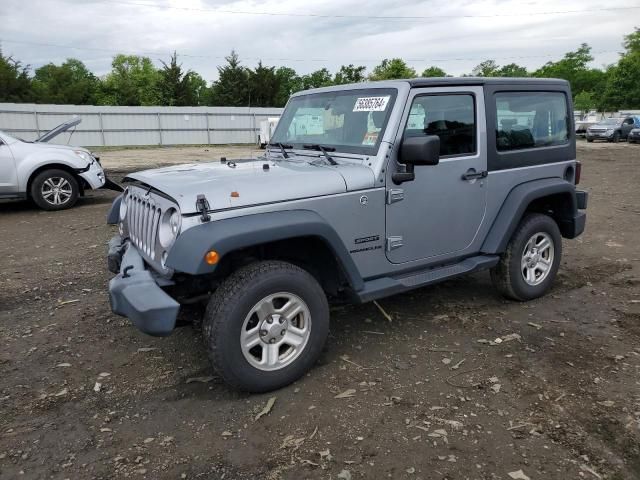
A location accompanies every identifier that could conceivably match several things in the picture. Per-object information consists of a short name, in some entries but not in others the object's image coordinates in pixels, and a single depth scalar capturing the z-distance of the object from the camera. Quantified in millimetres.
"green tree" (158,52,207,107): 41938
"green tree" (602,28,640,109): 52250
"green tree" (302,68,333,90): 56094
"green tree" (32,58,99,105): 46781
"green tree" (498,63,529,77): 73744
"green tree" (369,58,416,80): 39225
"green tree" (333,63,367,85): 40356
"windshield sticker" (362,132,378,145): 3715
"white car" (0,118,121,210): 9008
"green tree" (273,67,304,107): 43225
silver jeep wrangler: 3061
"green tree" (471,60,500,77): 58375
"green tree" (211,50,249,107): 42312
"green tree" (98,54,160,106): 54312
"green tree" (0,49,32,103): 41000
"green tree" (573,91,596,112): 59688
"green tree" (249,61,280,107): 41781
